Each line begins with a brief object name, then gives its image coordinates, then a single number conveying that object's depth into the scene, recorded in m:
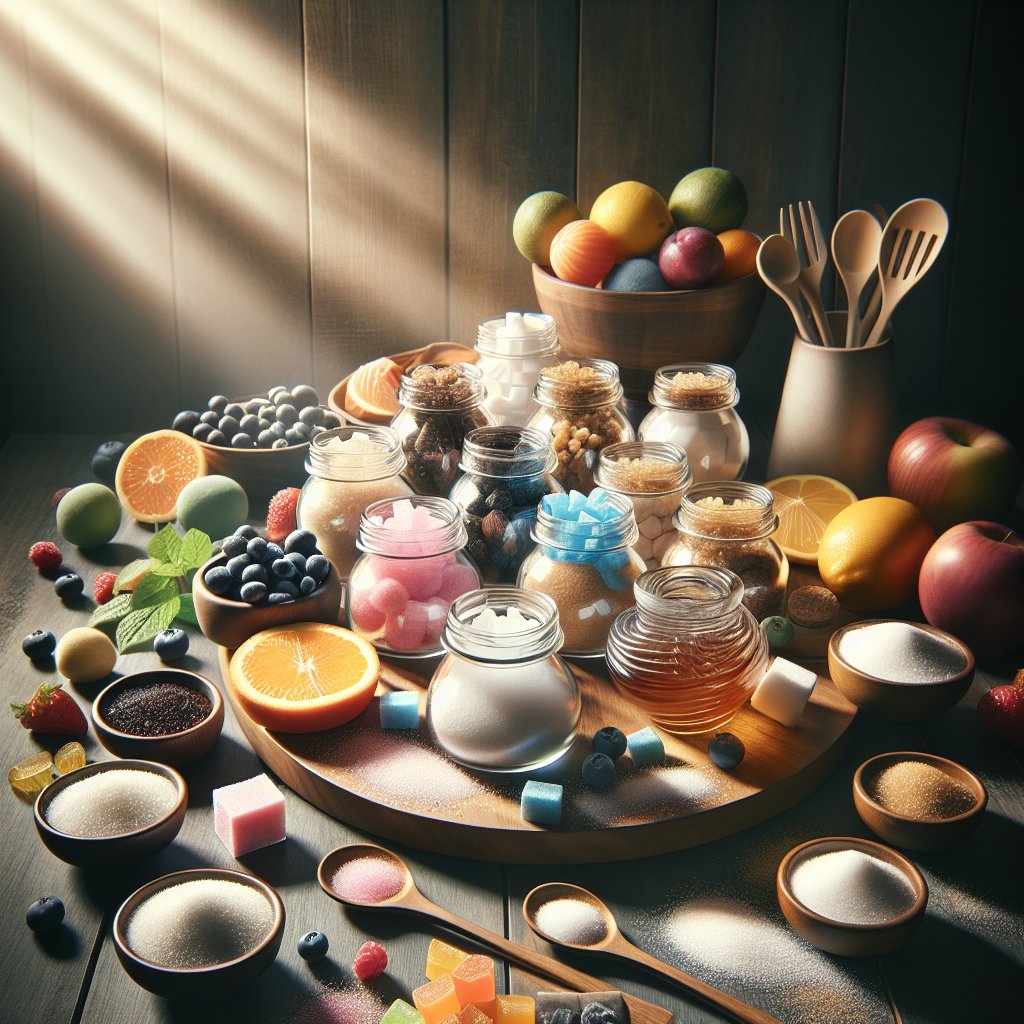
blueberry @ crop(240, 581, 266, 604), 1.26
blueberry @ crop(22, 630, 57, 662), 1.34
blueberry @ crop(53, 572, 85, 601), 1.48
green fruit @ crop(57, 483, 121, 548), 1.60
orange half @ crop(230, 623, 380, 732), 1.17
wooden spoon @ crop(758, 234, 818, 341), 1.59
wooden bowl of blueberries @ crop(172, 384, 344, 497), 1.70
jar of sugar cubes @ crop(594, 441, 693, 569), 1.39
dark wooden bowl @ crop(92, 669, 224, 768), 1.13
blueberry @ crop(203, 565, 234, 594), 1.27
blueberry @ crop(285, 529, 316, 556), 1.33
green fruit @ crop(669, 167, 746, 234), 1.68
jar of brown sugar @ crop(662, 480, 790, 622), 1.31
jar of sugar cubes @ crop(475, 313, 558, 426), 1.65
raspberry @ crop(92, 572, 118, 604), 1.48
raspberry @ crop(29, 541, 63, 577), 1.53
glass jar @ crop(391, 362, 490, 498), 1.50
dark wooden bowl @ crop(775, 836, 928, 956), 0.92
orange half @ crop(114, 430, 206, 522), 1.69
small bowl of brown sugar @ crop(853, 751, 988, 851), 1.04
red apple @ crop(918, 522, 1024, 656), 1.33
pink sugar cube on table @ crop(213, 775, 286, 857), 1.03
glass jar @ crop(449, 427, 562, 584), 1.38
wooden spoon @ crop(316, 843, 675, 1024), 0.88
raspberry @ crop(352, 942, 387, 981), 0.91
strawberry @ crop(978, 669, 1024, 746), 1.21
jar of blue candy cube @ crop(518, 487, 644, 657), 1.27
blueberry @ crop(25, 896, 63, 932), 0.95
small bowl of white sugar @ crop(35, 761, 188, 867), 1.00
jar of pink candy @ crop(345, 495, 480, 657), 1.30
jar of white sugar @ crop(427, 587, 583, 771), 1.10
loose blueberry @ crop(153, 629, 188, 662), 1.35
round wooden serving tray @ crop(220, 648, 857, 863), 1.05
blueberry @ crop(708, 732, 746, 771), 1.12
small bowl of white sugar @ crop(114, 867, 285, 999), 0.87
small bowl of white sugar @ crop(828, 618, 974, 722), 1.19
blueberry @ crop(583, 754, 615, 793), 1.10
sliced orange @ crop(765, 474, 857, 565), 1.54
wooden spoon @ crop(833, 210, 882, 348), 1.61
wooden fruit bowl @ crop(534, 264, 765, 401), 1.63
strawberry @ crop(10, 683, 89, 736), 1.19
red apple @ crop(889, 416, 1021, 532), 1.55
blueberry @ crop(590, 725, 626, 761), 1.14
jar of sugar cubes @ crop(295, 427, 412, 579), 1.43
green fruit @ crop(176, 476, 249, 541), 1.61
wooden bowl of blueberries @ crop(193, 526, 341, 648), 1.26
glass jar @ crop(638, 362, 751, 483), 1.54
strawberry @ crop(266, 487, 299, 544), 1.53
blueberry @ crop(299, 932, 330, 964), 0.93
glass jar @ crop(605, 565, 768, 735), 1.15
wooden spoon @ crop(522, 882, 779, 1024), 0.88
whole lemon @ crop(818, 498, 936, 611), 1.41
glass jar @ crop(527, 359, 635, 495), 1.50
